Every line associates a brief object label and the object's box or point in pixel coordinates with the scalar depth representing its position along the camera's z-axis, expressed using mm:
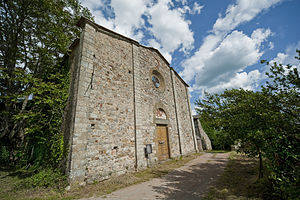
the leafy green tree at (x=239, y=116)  3368
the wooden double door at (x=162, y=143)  8549
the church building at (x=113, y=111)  5273
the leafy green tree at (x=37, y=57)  6176
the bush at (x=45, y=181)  4655
